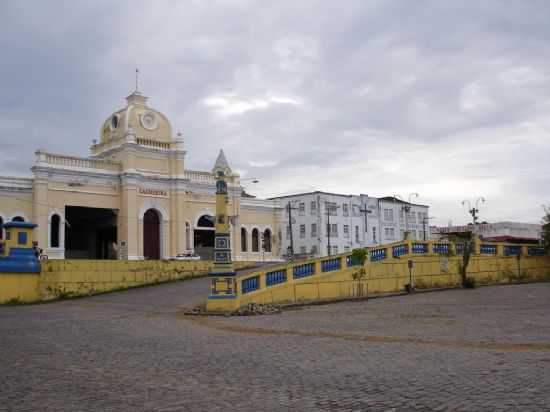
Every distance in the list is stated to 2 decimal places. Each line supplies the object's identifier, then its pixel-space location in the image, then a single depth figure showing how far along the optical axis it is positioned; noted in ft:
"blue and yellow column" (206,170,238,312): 59.11
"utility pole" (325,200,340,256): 198.97
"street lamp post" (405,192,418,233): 220.31
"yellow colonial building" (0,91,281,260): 115.75
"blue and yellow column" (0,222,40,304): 75.46
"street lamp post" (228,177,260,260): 143.95
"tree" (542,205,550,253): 101.76
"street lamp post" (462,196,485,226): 144.82
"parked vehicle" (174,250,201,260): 126.31
